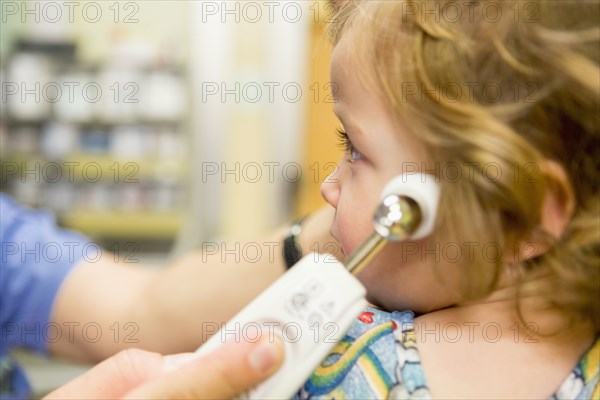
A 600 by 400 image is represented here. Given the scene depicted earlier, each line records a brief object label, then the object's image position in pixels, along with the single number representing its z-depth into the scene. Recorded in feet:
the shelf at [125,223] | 6.91
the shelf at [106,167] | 6.73
